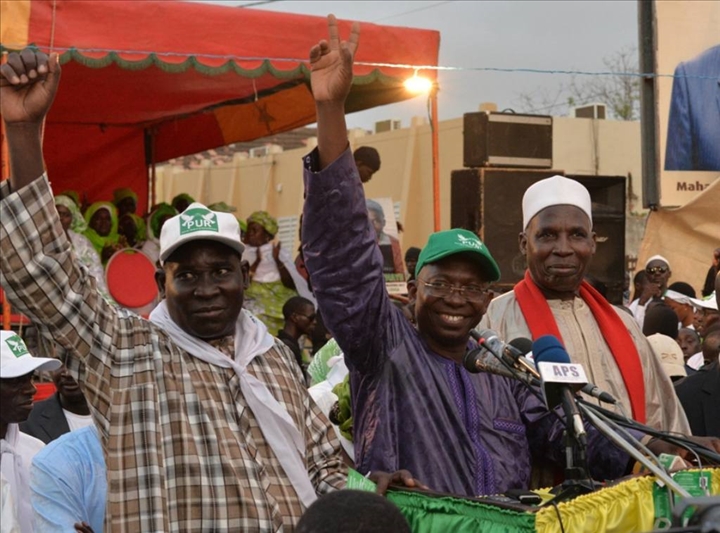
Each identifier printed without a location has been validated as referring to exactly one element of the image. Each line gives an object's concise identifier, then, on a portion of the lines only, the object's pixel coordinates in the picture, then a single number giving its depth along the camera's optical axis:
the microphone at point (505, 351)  3.13
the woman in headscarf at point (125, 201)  14.23
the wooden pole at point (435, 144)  11.87
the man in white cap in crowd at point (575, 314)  4.68
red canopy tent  10.12
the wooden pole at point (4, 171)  9.67
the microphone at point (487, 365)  3.18
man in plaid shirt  3.41
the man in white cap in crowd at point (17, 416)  5.68
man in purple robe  3.79
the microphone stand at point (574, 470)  2.96
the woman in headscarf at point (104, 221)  12.75
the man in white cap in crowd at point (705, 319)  9.26
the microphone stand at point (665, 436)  3.08
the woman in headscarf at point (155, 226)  13.01
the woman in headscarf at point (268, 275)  11.80
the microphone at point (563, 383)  2.93
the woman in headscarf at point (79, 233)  11.80
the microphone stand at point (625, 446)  2.91
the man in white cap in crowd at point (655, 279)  12.36
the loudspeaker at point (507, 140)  12.82
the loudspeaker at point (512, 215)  12.63
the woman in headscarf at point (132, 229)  13.44
